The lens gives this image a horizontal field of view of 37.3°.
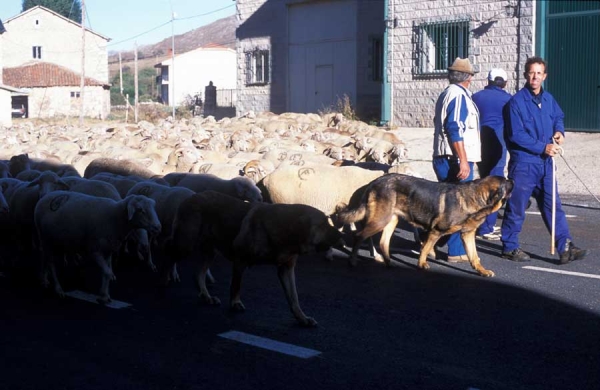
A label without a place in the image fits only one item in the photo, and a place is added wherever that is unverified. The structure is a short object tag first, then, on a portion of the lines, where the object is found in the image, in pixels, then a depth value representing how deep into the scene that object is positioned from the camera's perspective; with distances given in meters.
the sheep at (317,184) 10.05
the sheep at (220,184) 10.46
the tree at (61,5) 111.00
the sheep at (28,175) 11.09
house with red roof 66.81
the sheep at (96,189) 9.34
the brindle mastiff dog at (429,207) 8.43
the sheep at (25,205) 9.00
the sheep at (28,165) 13.27
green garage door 21.81
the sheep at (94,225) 7.66
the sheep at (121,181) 10.45
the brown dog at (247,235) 6.23
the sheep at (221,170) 12.27
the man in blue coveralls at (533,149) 8.91
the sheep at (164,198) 8.94
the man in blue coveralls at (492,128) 10.34
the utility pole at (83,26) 49.20
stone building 22.39
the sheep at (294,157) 13.55
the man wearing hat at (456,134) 8.93
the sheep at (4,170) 12.31
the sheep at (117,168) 12.66
